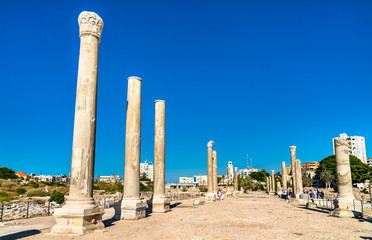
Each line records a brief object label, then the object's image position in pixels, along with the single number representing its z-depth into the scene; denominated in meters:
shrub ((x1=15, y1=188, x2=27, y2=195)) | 46.80
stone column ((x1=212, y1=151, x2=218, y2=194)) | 36.69
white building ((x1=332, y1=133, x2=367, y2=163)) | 149.25
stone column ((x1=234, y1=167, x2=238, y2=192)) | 59.12
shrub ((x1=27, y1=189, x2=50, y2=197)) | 43.89
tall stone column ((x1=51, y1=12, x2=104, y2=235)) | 9.93
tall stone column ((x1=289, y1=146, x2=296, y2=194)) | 35.50
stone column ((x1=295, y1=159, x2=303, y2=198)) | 33.84
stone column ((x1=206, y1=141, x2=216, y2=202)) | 32.22
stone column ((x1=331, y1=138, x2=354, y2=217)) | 16.75
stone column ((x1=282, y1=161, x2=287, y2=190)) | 46.00
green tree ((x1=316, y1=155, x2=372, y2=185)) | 78.81
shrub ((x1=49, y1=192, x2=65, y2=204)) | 28.61
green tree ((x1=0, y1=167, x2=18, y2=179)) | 74.31
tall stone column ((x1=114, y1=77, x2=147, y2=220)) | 14.13
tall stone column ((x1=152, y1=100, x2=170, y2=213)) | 17.92
